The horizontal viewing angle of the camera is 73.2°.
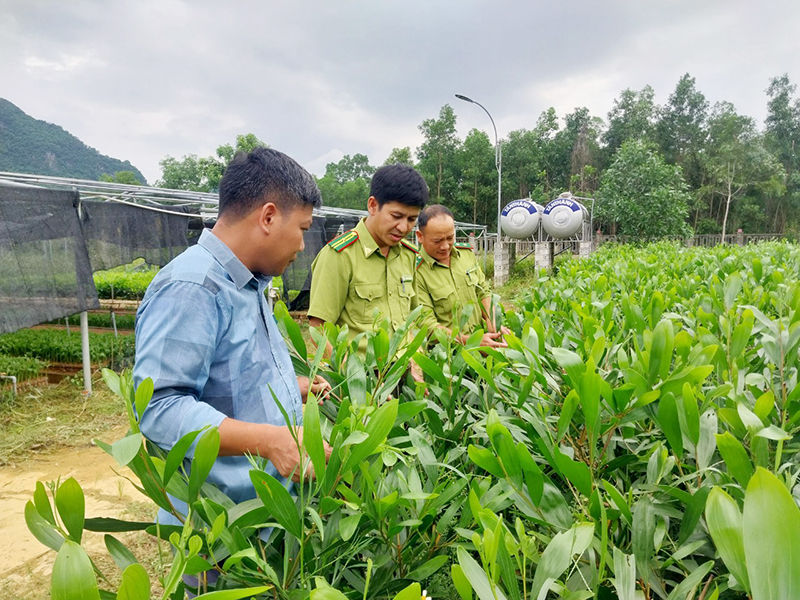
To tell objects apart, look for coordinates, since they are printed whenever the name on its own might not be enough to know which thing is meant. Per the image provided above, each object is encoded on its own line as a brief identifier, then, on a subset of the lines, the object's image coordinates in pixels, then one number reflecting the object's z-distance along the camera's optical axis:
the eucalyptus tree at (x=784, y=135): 30.73
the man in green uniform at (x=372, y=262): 2.13
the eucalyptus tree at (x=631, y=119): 32.72
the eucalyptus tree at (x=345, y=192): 39.22
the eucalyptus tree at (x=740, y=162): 26.86
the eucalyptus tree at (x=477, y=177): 32.22
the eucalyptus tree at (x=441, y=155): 33.25
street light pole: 12.34
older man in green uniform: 2.63
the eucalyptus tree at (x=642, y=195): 15.84
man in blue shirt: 0.96
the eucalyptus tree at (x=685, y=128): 31.58
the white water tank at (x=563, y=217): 13.30
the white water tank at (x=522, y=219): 13.72
